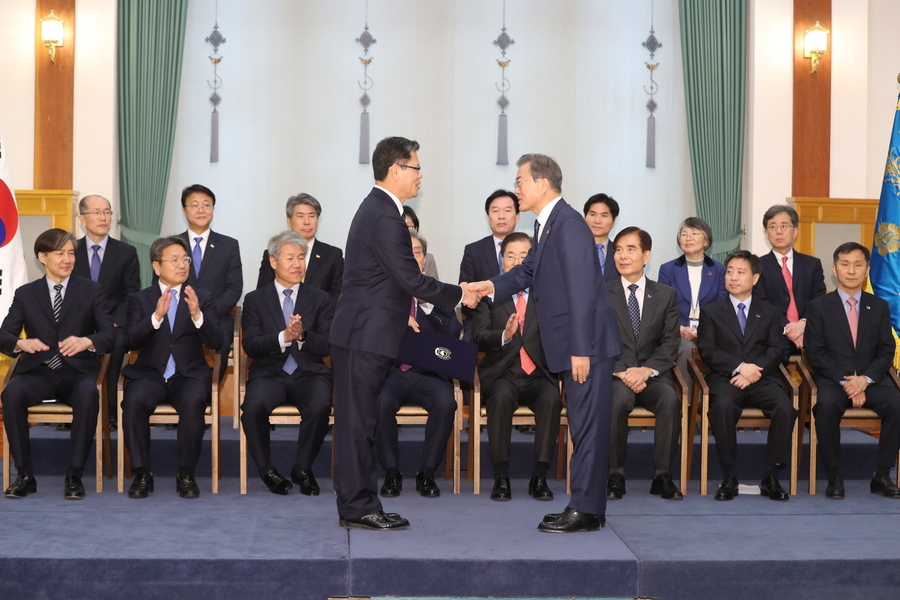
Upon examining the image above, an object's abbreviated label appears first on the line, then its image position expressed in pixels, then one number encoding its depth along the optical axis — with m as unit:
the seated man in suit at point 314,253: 6.04
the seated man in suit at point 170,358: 4.84
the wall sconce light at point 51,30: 7.12
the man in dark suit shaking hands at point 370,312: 3.98
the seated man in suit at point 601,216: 5.98
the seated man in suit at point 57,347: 4.80
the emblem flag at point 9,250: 5.88
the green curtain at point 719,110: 7.55
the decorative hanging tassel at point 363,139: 7.60
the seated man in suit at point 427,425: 4.93
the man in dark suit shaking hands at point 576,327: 4.01
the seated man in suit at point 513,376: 4.91
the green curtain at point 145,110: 7.30
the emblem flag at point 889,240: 5.98
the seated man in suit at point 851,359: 5.03
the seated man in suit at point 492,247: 5.89
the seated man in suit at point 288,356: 4.92
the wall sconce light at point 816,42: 7.41
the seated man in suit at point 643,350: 4.95
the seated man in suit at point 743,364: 5.01
